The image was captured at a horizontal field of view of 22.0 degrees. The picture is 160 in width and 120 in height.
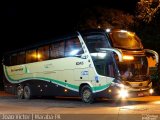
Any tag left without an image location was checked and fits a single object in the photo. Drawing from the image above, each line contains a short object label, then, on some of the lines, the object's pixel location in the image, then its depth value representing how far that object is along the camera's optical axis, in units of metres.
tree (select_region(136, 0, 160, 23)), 26.02
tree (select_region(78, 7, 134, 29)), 30.88
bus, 19.50
